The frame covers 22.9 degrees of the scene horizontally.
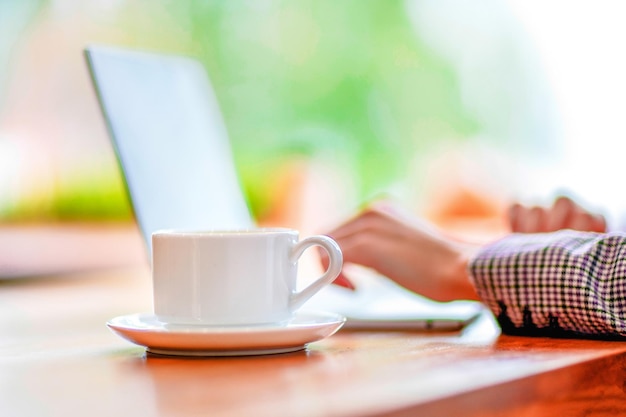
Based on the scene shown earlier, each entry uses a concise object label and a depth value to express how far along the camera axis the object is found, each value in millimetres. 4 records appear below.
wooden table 774
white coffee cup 939
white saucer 900
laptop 1193
